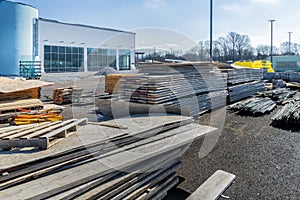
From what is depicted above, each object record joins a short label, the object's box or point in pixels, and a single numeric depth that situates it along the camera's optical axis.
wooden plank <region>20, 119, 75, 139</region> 3.21
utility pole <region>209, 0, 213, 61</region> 14.99
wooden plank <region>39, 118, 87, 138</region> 3.26
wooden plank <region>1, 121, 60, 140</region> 3.26
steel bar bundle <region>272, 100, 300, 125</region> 7.33
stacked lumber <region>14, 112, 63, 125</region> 5.22
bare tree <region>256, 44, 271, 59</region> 70.25
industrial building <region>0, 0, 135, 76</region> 21.64
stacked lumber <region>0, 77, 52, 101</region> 6.71
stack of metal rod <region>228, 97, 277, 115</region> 8.98
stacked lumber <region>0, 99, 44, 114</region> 6.43
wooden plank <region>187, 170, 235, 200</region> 3.27
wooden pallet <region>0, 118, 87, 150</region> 3.10
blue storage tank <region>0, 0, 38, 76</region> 21.38
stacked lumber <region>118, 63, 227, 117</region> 6.92
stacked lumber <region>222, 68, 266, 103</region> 11.30
